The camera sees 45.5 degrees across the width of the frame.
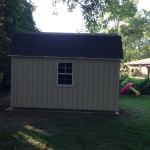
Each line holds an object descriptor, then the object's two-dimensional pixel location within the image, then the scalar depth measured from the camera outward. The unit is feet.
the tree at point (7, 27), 38.51
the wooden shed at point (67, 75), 25.81
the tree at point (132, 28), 68.28
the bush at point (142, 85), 48.52
